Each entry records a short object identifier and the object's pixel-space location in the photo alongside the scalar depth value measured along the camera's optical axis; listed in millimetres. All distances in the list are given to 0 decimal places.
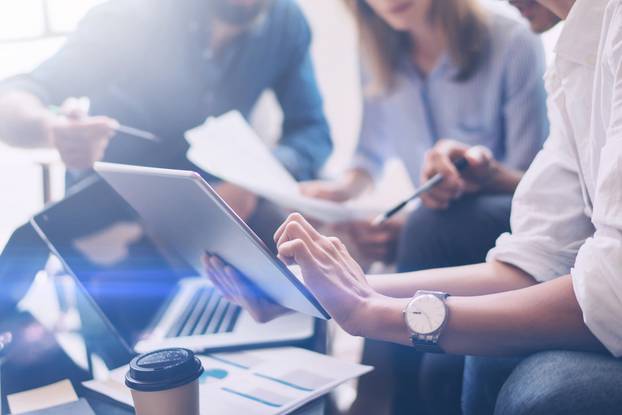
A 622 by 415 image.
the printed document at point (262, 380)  703
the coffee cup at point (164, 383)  597
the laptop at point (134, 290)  874
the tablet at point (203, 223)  633
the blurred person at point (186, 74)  1474
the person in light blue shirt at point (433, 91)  1369
